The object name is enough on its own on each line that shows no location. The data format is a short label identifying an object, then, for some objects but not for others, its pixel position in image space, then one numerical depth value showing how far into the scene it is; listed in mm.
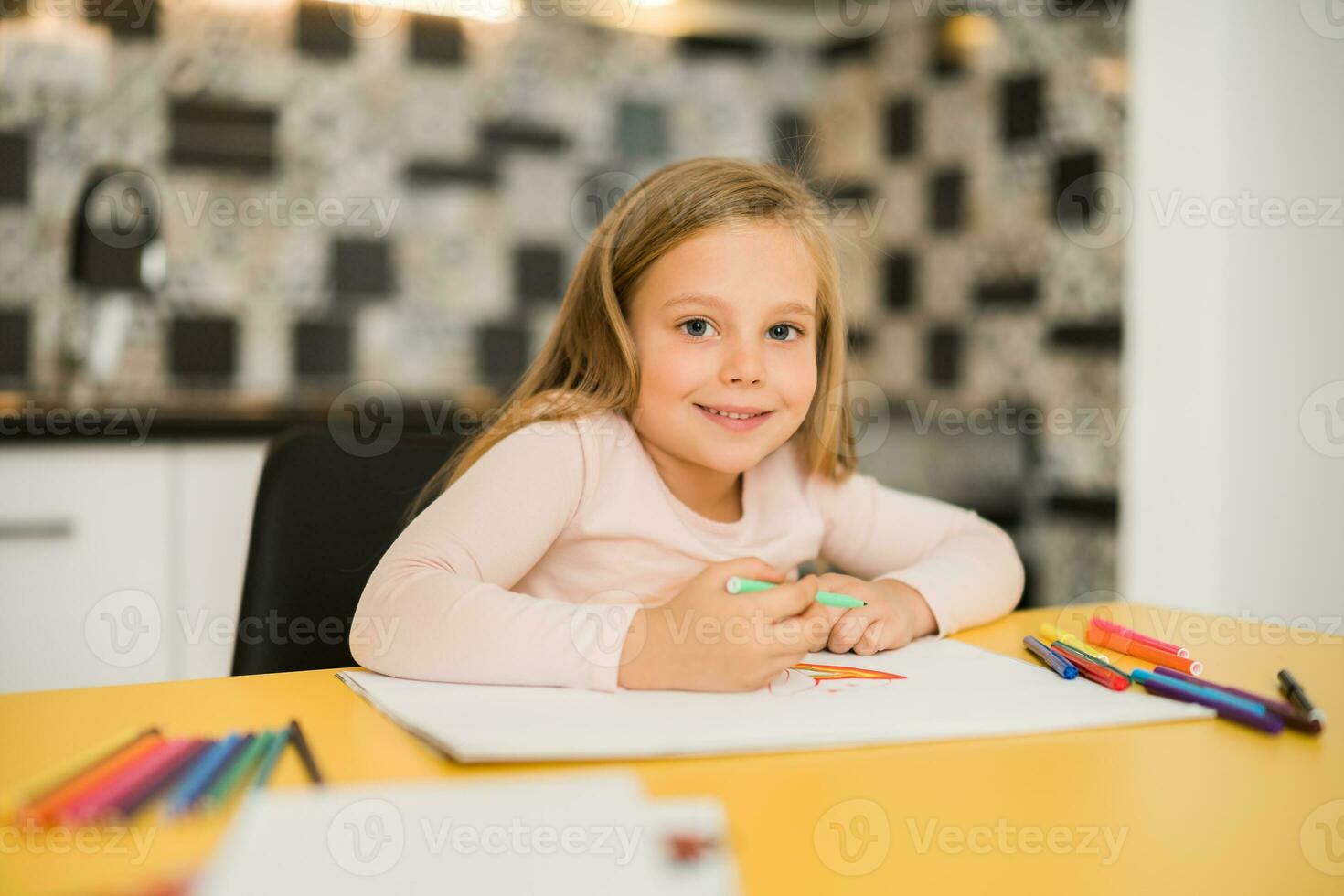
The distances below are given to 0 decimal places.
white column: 1866
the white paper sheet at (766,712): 538
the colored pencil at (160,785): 421
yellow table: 404
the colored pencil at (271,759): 467
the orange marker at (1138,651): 734
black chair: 941
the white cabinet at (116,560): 1487
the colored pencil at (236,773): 438
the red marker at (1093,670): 685
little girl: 730
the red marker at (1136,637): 754
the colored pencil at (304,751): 487
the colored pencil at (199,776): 428
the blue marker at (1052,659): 716
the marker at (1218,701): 598
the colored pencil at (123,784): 418
